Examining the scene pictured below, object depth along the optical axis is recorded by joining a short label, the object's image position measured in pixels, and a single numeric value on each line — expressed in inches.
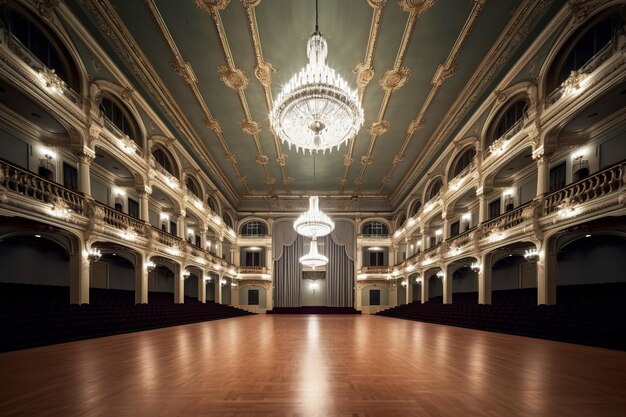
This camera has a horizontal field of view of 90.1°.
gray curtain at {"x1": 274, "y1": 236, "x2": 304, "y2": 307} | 910.4
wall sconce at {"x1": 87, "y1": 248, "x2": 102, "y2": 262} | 329.6
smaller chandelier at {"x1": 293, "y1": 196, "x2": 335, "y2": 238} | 457.7
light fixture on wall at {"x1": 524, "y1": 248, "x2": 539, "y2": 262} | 351.4
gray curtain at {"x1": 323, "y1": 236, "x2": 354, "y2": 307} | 912.3
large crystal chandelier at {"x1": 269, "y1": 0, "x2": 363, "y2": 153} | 226.5
